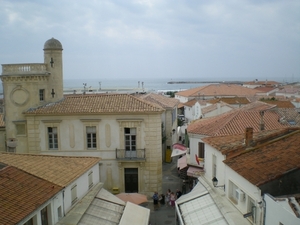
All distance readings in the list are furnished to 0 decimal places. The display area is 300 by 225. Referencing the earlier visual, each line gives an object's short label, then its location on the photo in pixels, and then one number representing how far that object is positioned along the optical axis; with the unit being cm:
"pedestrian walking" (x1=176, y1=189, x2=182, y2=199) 2652
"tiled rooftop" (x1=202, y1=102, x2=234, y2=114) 4264
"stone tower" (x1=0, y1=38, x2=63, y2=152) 2725
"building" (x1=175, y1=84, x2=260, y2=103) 8862
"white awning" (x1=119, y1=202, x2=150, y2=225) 1677
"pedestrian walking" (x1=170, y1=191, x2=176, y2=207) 2522
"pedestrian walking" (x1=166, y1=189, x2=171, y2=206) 2576
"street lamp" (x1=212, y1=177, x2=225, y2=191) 1819
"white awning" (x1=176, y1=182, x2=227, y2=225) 1534
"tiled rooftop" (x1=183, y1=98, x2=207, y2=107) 5845
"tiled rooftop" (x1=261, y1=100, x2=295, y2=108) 5062
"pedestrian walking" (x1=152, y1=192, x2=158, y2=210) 2556
